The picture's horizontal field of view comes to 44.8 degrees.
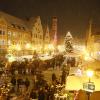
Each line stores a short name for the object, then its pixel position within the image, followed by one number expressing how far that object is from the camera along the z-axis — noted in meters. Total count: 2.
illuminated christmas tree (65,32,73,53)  23.99
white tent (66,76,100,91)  6.52
